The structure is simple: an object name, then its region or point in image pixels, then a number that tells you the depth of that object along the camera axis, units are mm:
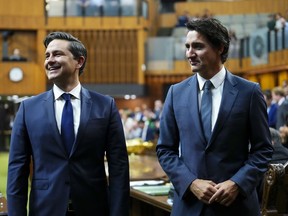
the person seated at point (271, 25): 15053
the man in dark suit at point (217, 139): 2902
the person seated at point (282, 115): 7366
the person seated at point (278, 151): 4824
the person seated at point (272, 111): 8867
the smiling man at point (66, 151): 3051
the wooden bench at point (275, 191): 3760
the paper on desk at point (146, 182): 5570
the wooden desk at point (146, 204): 4449
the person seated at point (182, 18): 21516
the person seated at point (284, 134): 7137
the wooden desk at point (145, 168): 6180
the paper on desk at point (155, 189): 4886
